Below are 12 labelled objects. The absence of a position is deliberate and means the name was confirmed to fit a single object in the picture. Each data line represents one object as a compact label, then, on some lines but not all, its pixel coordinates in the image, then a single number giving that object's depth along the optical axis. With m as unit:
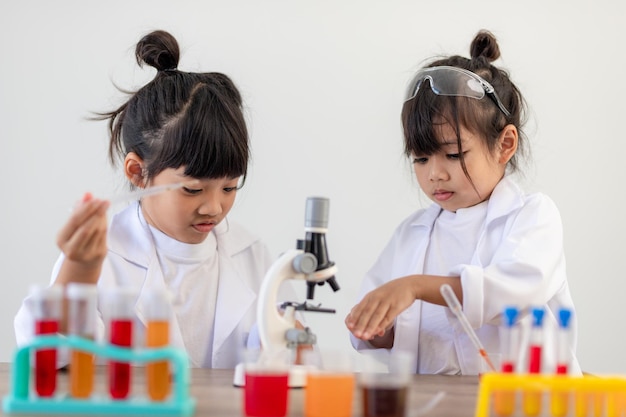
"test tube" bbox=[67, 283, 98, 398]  1.28
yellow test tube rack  1.27
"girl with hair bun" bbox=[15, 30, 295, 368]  2.12
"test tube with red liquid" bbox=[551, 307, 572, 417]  1.30
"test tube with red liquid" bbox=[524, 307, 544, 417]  1.31
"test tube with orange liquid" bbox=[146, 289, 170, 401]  1.28
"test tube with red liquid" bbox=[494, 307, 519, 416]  1.34
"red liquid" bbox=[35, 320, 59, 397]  1.28
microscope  1.68
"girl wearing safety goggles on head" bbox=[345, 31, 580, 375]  1.99
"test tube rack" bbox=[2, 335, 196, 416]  1.21
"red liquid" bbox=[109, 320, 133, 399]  1.29
